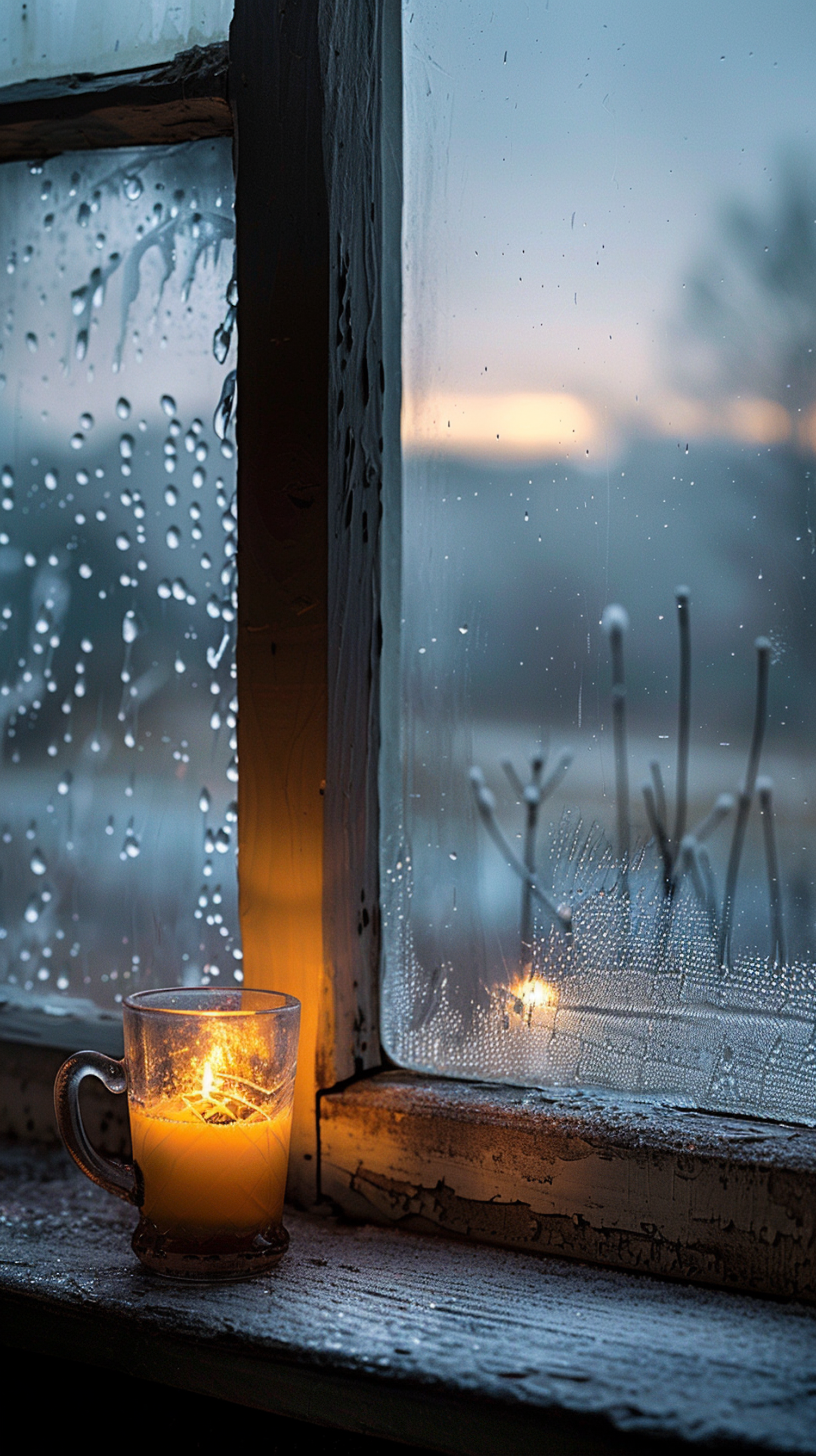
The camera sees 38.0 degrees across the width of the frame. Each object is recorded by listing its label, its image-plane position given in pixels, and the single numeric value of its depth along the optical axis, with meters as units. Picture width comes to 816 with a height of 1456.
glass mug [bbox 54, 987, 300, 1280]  0.79
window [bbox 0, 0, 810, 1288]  0.89
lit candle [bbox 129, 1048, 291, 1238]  0.79
